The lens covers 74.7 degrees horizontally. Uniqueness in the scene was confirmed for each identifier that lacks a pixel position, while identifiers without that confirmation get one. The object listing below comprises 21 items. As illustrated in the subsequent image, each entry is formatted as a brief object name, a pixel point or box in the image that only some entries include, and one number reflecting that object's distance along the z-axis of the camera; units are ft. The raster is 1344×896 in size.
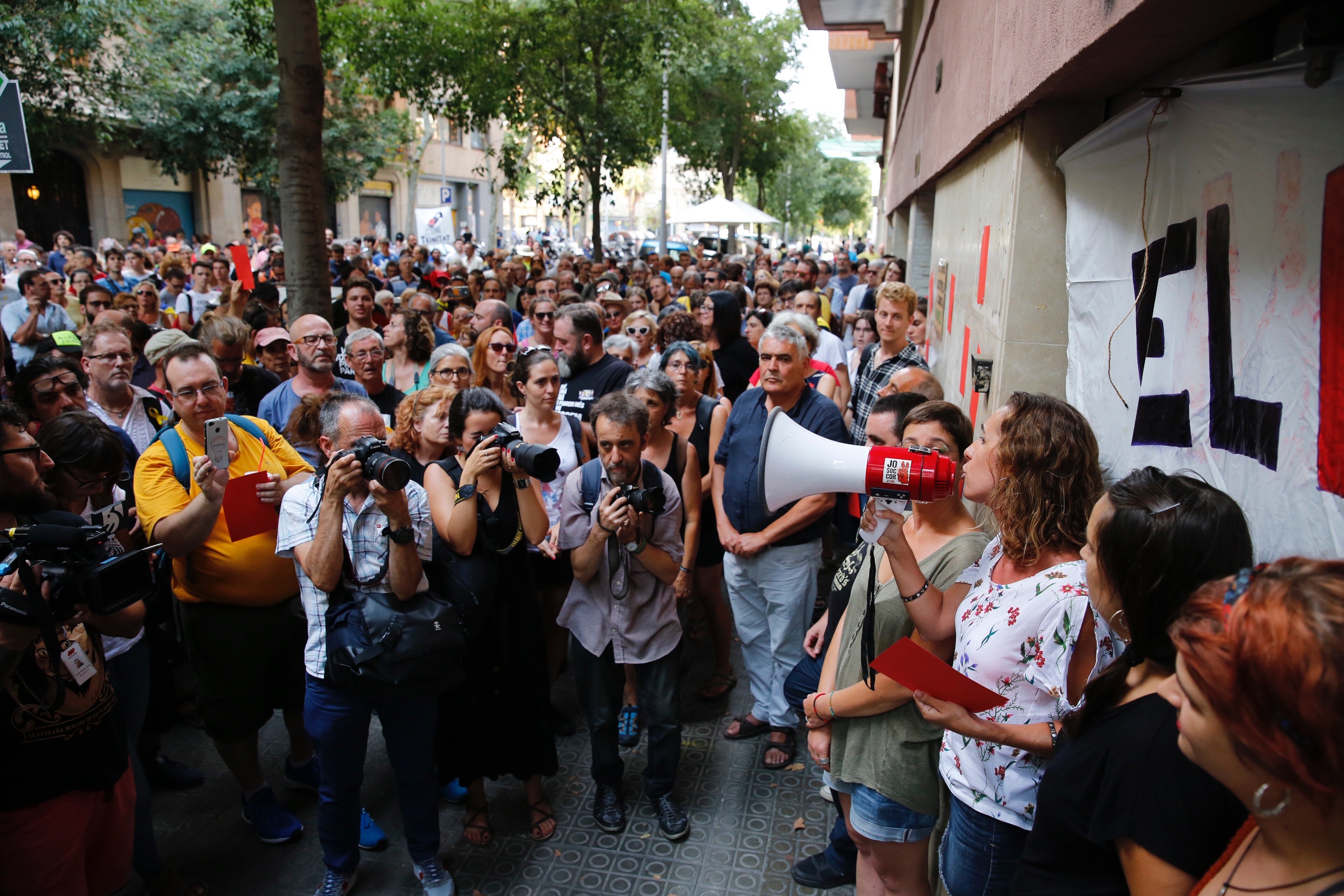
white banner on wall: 5.29
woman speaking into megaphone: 6.63
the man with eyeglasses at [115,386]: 14.16
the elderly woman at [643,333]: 21.27
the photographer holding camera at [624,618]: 11.31
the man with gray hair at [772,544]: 13.02
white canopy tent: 69.72
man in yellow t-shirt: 10.59
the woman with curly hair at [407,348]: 19.01
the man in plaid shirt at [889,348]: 17.53
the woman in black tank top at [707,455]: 15.11
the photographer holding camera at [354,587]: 9.17
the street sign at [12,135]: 15.11
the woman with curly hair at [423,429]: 11.70
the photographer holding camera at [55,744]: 7.88
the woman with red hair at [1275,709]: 3.45
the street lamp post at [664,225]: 73.05
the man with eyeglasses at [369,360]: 16.39
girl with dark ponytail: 4.63
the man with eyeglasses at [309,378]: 15.28
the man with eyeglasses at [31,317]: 22.36
